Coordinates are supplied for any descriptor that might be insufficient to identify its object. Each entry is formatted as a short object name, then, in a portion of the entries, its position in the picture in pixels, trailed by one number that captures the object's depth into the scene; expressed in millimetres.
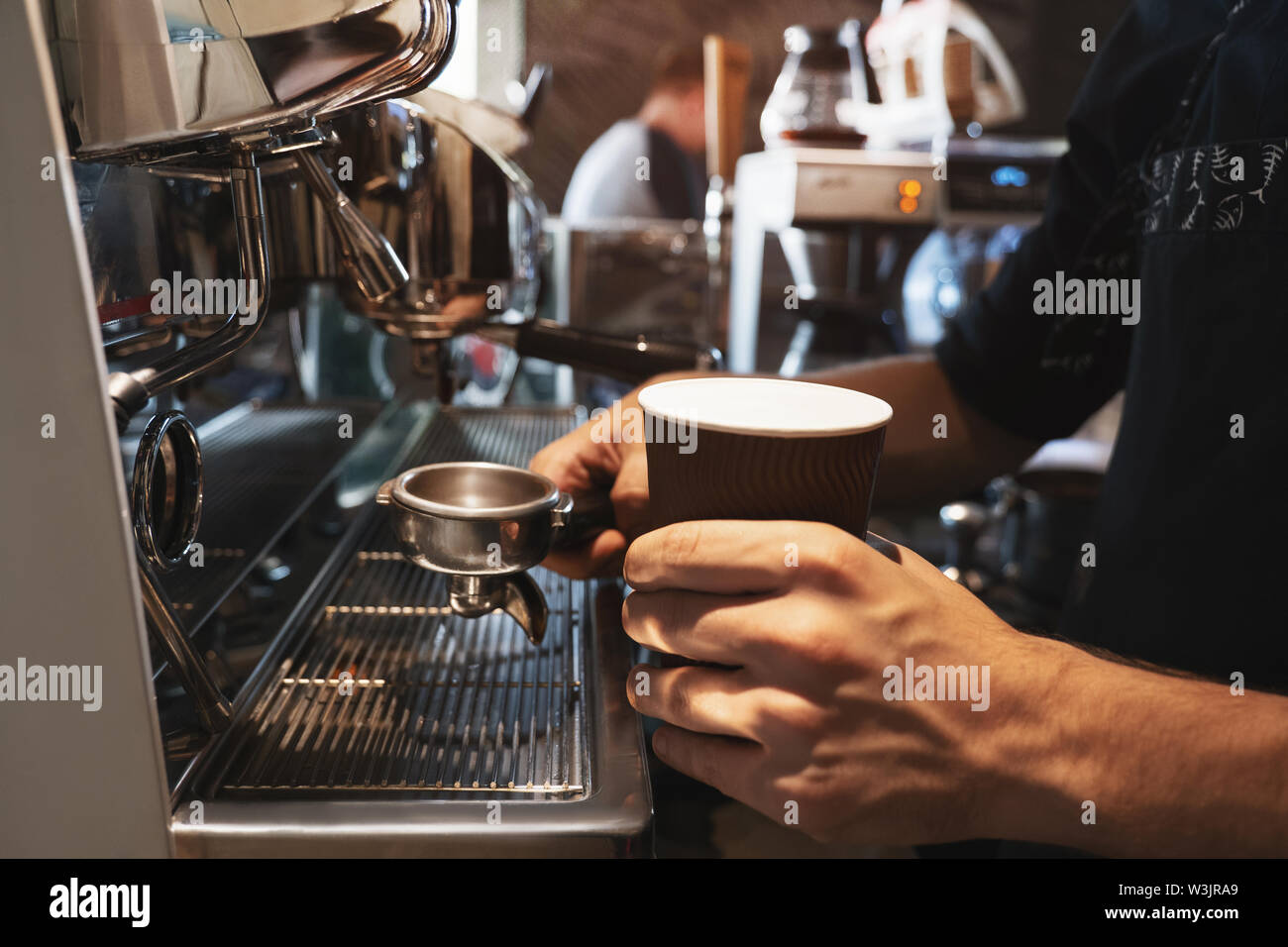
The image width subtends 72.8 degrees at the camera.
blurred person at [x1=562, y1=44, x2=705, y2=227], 2119
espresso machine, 302
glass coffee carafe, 1761
